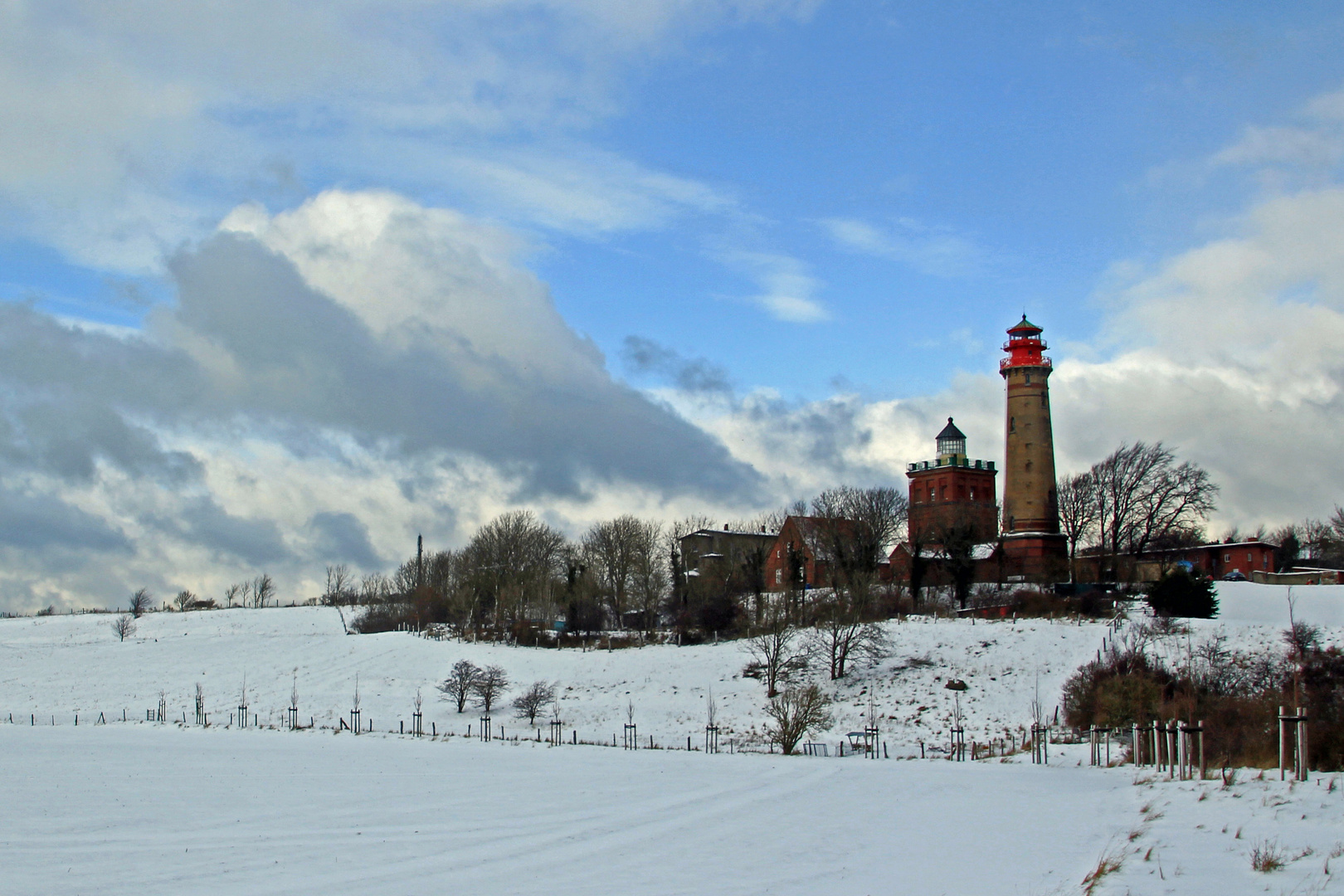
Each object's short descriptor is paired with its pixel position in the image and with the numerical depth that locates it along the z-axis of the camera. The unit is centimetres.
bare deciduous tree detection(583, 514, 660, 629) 9025
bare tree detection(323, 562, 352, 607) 13716
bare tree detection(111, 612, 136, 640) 9473
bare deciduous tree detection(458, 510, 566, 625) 8838
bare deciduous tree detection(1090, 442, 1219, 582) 8550
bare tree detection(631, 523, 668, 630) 8181
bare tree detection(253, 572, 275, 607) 15465
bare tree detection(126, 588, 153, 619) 12088
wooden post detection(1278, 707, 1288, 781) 2334
